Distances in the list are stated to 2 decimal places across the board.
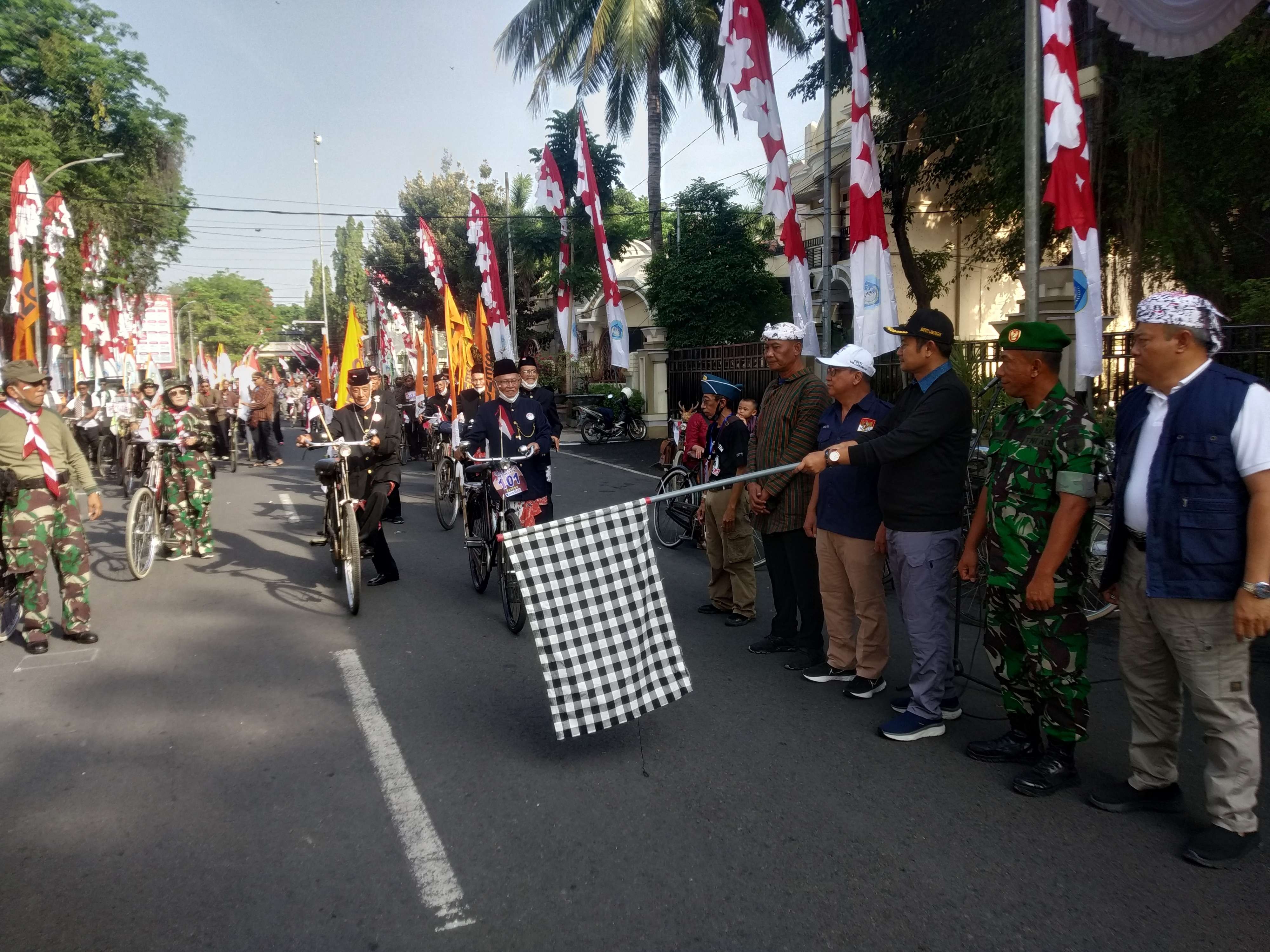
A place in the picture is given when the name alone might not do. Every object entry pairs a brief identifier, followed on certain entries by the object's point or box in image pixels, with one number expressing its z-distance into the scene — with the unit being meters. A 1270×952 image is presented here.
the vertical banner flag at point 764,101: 10.52
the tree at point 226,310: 86.62
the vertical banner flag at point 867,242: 8.83
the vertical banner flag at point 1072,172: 6.89
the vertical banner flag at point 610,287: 13.85
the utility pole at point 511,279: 31.14
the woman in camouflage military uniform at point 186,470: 9.06
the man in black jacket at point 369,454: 7.74
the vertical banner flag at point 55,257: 18.97
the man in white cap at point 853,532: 4.87
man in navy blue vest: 3.12
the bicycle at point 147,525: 8.54
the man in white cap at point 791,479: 5.46
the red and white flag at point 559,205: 16.86
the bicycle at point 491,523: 6.51
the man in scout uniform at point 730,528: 6.69
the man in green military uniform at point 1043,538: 3.68
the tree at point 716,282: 22.98
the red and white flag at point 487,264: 17.84
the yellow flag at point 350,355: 7.85
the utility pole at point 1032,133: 7.14
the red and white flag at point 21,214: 16.92
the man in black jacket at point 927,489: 4.30
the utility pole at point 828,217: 13.24
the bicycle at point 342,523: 6.97
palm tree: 22.98
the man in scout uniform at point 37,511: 6.20
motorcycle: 24.95
